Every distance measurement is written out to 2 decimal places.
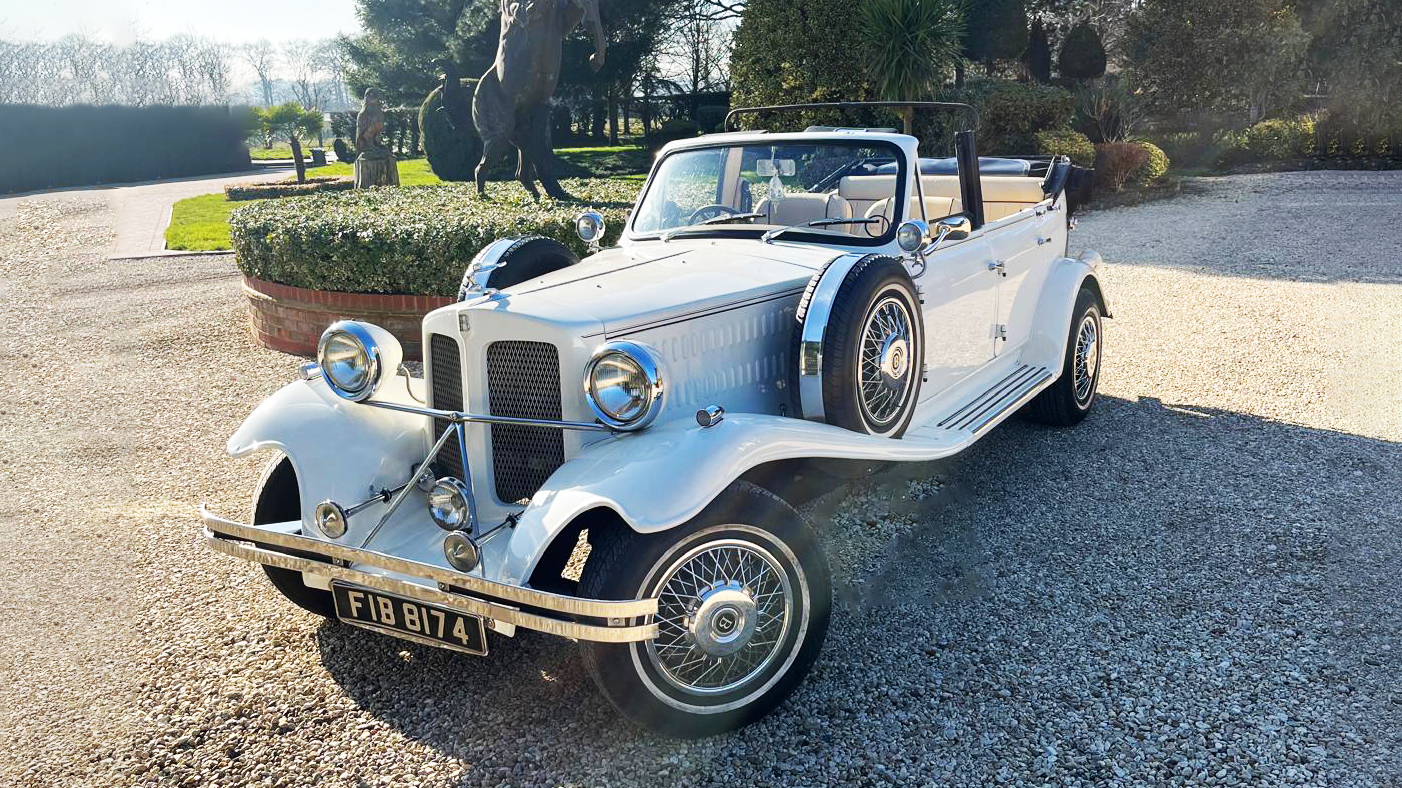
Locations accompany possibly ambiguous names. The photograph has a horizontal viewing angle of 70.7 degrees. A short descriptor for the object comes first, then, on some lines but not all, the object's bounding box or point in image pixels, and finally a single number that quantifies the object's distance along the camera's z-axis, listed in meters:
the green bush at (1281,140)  21.11
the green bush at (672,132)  28.85
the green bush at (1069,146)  16.95
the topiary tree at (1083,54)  26.11
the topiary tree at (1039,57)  27.12
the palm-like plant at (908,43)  15.63
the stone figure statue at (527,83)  11.74
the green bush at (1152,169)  18.08
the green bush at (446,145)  23.56
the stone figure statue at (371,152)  16.20
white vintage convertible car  3.11
